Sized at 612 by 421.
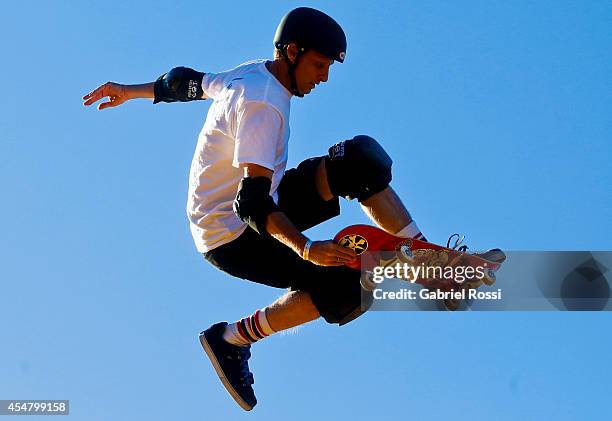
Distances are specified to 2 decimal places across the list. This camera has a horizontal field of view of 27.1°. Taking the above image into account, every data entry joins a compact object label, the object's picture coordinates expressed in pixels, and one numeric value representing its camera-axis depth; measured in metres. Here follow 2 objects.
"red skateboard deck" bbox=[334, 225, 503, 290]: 9.75
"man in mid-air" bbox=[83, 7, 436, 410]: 9.52
